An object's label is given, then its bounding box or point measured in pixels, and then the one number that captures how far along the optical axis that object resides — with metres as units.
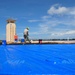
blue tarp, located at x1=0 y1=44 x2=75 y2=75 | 1.45
